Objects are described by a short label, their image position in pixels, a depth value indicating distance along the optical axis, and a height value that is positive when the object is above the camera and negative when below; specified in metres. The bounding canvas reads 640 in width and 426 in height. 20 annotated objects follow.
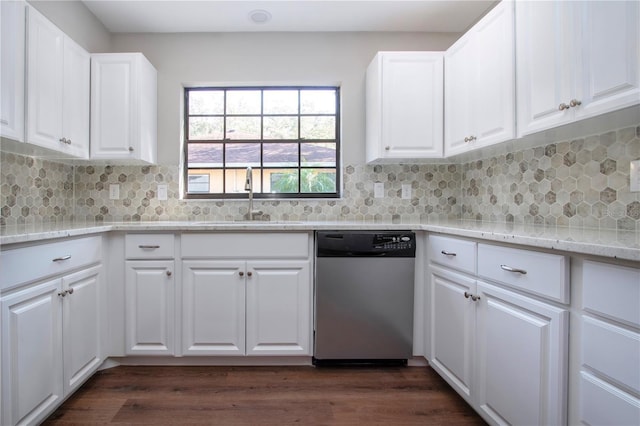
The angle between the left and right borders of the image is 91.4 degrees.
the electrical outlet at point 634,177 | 1.36 +0.15
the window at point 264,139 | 2.67 +0.61
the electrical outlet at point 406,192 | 2.60 +0.15
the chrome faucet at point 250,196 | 2.35 +0.10
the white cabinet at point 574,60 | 1.10 +0.61
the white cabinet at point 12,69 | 1.50 +0.69
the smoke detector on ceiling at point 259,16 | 2.33 +1.47
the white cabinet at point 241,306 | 1.96 -0.61
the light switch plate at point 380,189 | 2.60 +0.18
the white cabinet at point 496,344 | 1.10 -0.58
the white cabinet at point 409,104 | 2.24 +0.77
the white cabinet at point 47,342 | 1.25 -0.63
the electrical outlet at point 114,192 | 2.53 +0.13
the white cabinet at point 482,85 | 1.66 +0.76
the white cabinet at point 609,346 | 0.85 -0.39
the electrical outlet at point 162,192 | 2.54 +0.14
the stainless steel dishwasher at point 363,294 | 1.94 -0.52
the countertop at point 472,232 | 0.96 -0.10
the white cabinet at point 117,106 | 2.22 +0.74
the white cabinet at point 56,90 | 1.67 +0.71
